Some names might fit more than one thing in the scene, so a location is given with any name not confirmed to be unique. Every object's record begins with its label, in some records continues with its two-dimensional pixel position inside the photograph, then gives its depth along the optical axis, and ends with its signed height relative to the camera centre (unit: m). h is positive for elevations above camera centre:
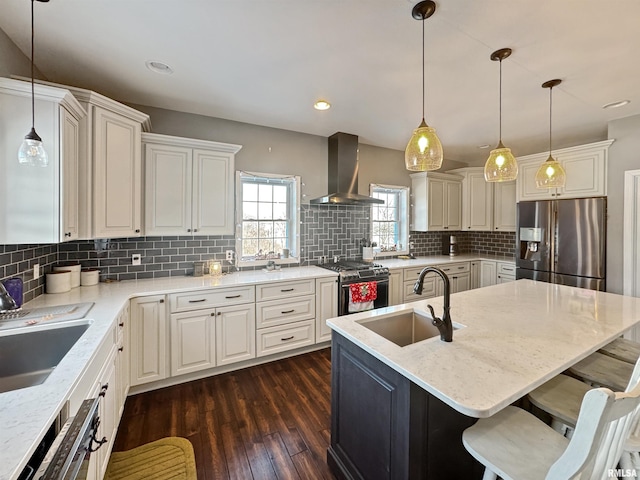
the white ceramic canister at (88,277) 2.40 -0.33
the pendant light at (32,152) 1.33 +0.43
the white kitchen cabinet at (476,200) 4.72 +0.67
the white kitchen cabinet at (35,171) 1.58 +0.41
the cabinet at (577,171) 3.21 +0.84
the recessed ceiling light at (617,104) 2.71 +1.36
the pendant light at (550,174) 2.42 +0.57
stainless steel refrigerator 3.16 -0.02
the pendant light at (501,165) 2.08 +0.57
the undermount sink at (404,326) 1.75 -0.57
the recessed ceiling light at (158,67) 2.07 +1.33
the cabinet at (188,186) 2.58 +0.53
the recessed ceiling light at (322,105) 2.72 +1.35
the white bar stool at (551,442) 0.77 -0.78
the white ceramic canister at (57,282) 2.14 -0.33
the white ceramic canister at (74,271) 2.30 -0.27
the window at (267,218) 3.35 +0.27
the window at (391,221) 4.44 +0.31
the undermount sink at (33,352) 1.36 -0.59
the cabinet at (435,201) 4.49 +0.64
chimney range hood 3.61 +0.95
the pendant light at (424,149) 1.68 +0.56
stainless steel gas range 3.21 -0.56
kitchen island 1.06 -0.54
